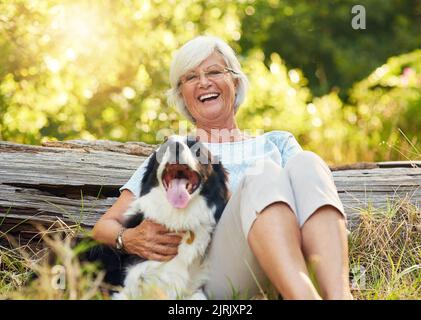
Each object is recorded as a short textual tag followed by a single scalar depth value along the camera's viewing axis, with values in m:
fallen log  3.95
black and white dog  2.90
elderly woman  2.69
